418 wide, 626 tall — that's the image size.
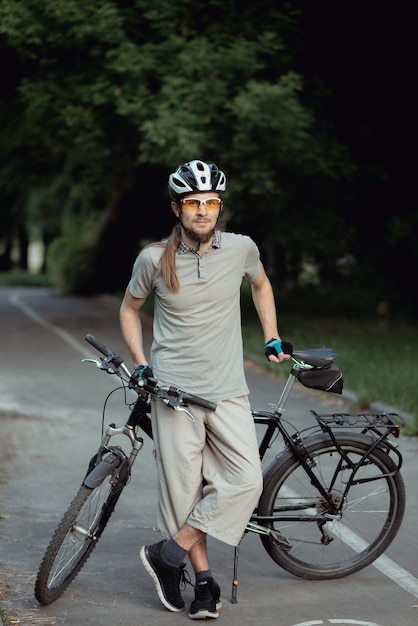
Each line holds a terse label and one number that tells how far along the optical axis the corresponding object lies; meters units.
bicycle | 5.00
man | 4.90
